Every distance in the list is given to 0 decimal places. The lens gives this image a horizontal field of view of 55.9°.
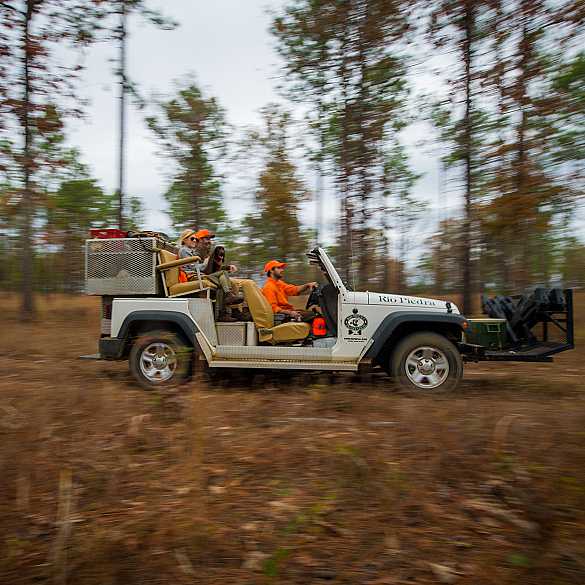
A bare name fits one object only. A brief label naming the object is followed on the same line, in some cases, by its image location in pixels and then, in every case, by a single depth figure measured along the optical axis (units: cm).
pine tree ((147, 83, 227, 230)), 1947
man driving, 681
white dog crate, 650
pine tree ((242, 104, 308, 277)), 1809
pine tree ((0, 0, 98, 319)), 1203
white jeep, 609
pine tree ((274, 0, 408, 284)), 1316
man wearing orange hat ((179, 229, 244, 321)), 659
